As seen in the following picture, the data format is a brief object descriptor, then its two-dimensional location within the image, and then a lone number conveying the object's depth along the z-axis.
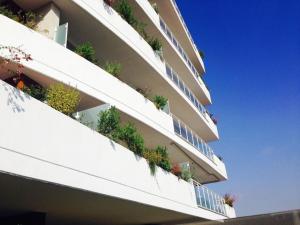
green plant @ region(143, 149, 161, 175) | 10.61
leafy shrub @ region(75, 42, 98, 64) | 10.82
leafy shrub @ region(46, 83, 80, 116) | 7.97
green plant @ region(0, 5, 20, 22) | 8.81
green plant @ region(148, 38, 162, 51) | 16.27
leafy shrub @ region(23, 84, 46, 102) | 8.61
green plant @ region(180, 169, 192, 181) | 13.69
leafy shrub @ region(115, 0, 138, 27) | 14.21
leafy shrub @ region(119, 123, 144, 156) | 9.90
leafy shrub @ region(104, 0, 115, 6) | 12.72
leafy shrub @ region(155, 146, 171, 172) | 11.68
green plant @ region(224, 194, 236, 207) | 20.41
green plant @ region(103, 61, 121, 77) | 11.85
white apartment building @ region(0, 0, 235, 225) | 6.08
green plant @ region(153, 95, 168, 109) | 14.20
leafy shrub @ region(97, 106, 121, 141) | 9.01
